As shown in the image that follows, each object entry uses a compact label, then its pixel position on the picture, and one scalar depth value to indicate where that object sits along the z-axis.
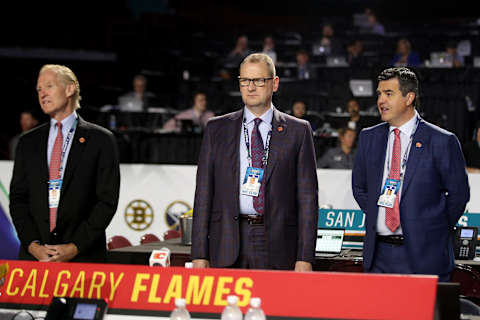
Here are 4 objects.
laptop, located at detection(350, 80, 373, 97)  10.95
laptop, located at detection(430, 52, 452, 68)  11.66
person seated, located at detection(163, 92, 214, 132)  10.03
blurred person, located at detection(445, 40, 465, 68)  11.84
